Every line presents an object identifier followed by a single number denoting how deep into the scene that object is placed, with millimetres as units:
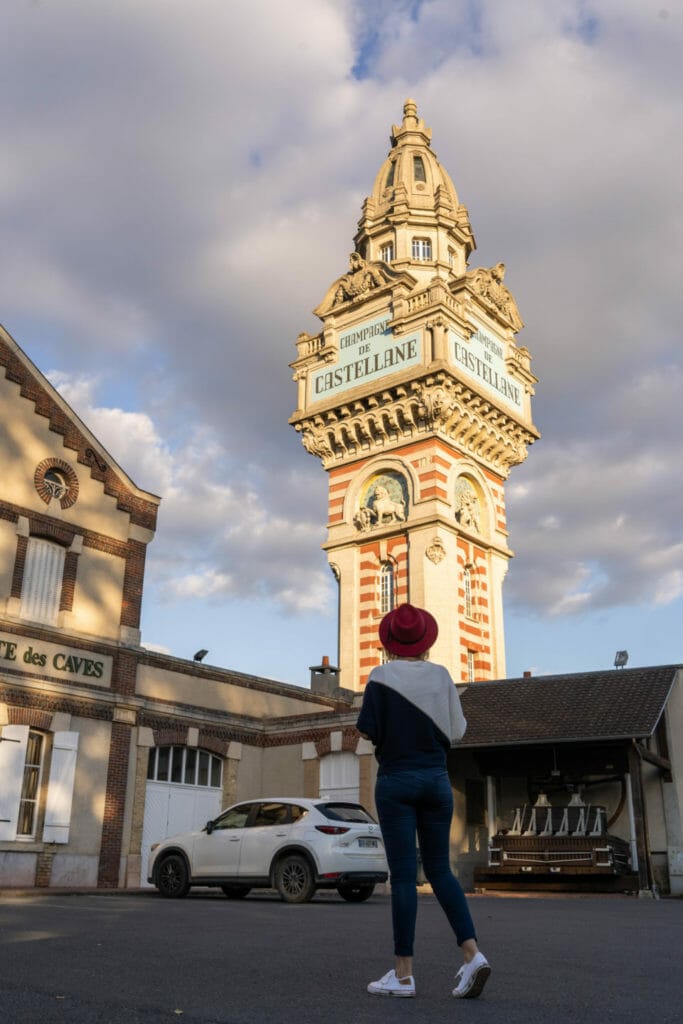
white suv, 13547
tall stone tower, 32375
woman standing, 4719
